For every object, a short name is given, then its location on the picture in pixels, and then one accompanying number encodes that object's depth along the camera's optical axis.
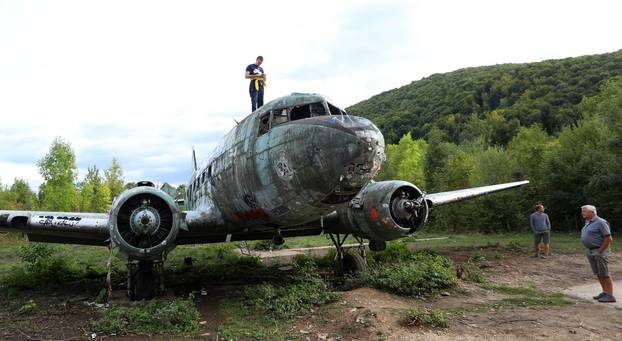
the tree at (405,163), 46.38
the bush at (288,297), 7.50
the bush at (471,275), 10.15
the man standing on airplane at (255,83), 11.00
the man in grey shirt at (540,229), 14.29
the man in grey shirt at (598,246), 8.03
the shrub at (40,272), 11.32
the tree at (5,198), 42.44
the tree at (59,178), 43.50
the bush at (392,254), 13.38
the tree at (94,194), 52.66
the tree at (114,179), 61.28
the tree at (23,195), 55.31
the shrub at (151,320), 6.67
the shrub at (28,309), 8.22
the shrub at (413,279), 8.78
